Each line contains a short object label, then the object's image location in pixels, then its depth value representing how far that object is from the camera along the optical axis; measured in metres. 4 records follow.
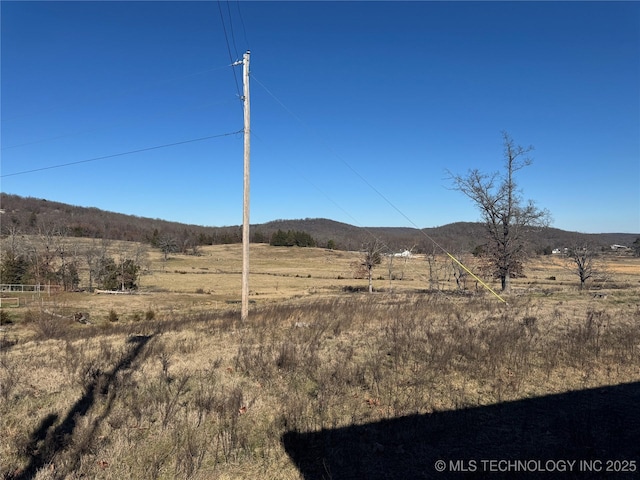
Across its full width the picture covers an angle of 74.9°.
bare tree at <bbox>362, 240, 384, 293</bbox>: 51.53
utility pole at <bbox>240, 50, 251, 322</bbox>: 14.49
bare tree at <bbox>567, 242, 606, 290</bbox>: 35.44
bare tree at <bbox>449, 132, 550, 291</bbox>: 26.66
